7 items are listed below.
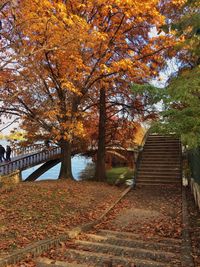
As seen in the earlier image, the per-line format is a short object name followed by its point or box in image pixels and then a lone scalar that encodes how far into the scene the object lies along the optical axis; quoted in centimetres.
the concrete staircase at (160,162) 1180
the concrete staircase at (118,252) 352
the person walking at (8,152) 1627
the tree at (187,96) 437
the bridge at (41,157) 1599
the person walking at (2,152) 1665
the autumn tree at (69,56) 708
